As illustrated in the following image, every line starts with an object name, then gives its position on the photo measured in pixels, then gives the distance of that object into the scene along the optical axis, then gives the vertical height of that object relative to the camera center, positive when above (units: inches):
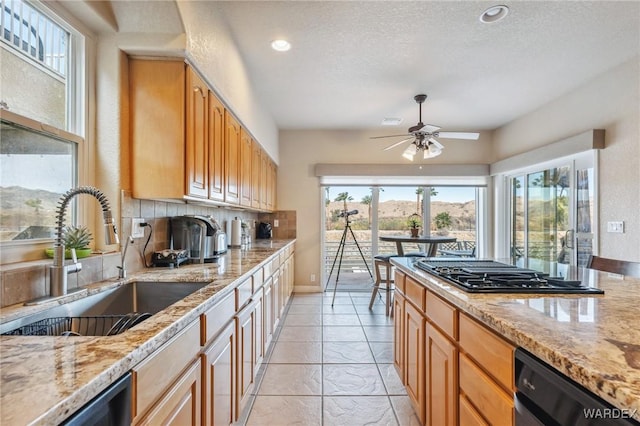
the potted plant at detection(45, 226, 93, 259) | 52.2 -4.6
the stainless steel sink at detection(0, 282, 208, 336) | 41.3 -14.9
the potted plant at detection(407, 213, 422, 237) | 147.7 -6.4
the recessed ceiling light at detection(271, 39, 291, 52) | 96.5 +53.1
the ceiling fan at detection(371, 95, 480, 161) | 131.2 +33.5
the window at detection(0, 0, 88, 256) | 47.4 +16.9
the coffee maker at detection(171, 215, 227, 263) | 82.1 -5.3
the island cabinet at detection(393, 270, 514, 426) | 37.4 -22.9
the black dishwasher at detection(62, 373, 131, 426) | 22.9 -15.4
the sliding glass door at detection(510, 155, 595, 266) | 130.3 +1.9
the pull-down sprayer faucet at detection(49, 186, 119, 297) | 45.5 -4.2
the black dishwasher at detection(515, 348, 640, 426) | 22.9 -15.5
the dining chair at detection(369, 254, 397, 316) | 148.5 -32.0
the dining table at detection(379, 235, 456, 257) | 136.1 -11.0
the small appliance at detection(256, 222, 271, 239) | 182.1 -9.8
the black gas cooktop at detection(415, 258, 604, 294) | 47.3 -10.9
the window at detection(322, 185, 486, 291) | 198.4 -0.4
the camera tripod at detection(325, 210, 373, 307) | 173.9 -14.8
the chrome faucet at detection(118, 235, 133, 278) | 59.9 -10.2
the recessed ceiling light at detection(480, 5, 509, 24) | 80.5 +53.0
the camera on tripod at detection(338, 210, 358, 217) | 168.5 +1.2
